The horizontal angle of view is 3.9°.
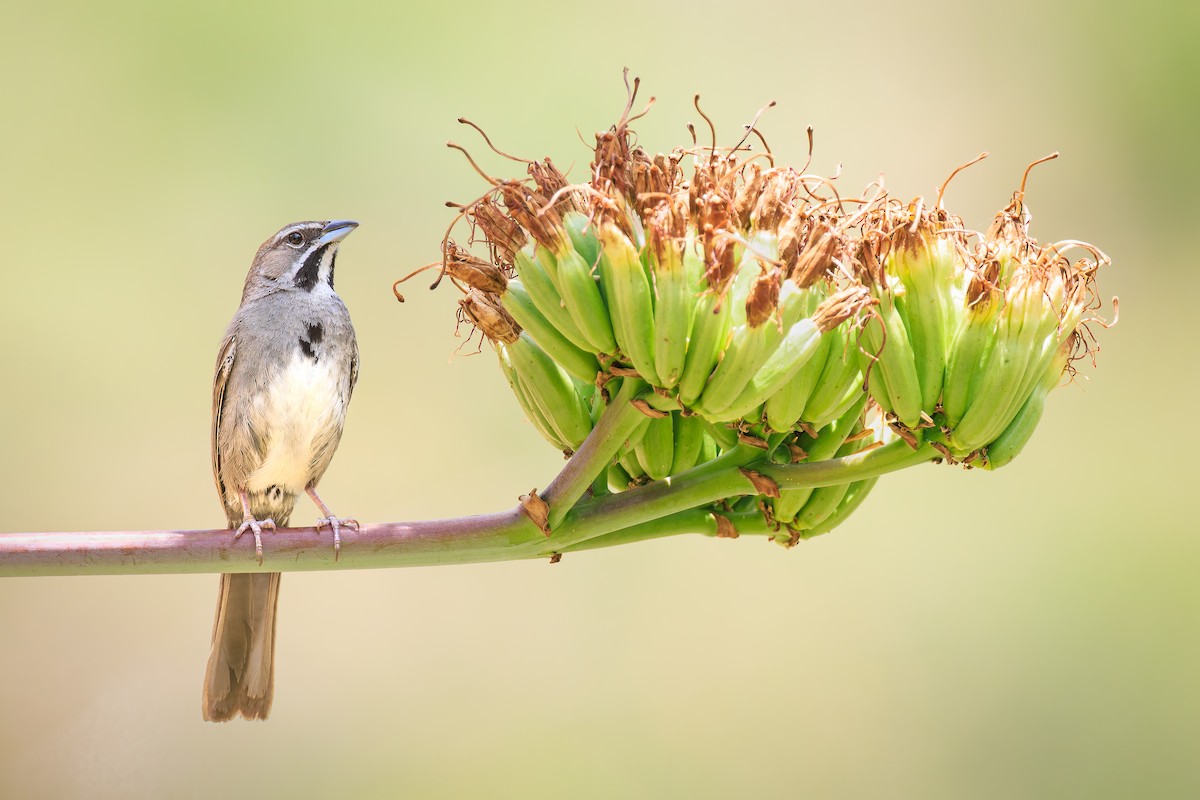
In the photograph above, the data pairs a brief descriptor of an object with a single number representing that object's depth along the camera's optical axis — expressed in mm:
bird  5344
